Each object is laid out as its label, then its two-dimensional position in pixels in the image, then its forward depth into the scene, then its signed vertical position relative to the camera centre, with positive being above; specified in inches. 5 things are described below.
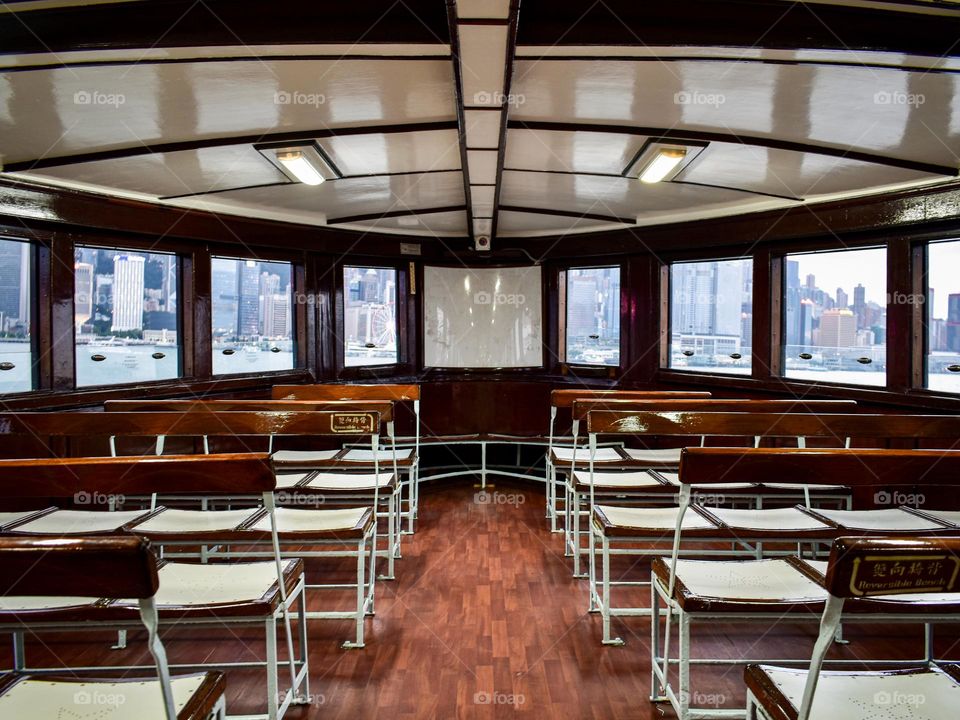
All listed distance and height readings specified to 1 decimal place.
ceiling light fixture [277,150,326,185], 123.9 +41.7
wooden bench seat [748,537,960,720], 37.3 -28.8
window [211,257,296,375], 185.6 +11.6
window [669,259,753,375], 186.1 +11.2
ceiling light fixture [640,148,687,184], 123.8 +41.9
